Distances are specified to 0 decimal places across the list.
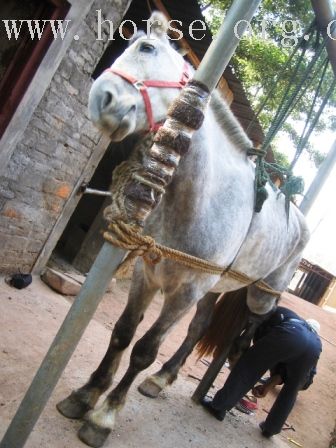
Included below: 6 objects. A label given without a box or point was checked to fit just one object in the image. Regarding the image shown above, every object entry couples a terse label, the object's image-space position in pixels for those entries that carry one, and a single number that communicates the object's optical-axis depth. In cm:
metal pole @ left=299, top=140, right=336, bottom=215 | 469
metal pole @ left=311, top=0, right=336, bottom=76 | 247
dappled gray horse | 183
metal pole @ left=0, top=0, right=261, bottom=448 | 139
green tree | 1193
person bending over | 352
